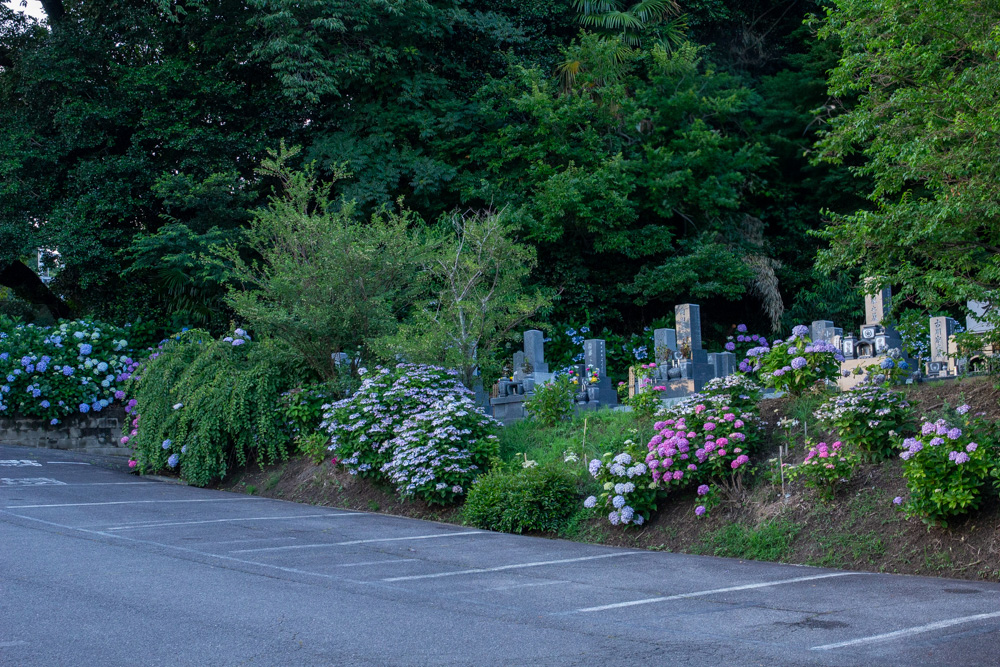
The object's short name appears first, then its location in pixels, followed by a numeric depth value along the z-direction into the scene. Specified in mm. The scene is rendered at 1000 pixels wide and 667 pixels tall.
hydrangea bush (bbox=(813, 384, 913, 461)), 9266
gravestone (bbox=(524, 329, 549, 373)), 16062
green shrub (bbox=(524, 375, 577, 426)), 13781
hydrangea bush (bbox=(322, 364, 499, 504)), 11883
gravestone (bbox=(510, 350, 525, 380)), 15925
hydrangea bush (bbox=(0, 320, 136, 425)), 18906
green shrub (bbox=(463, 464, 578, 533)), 10680
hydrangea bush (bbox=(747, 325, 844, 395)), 10977
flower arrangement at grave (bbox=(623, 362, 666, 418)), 12062
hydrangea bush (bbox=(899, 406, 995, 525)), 7758
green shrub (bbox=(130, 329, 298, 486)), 14672
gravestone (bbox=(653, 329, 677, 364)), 14555
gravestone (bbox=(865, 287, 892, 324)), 12672
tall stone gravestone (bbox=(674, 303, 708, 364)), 14312
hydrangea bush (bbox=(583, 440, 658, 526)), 9914
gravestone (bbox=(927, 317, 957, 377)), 12109
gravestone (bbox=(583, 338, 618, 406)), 15594
